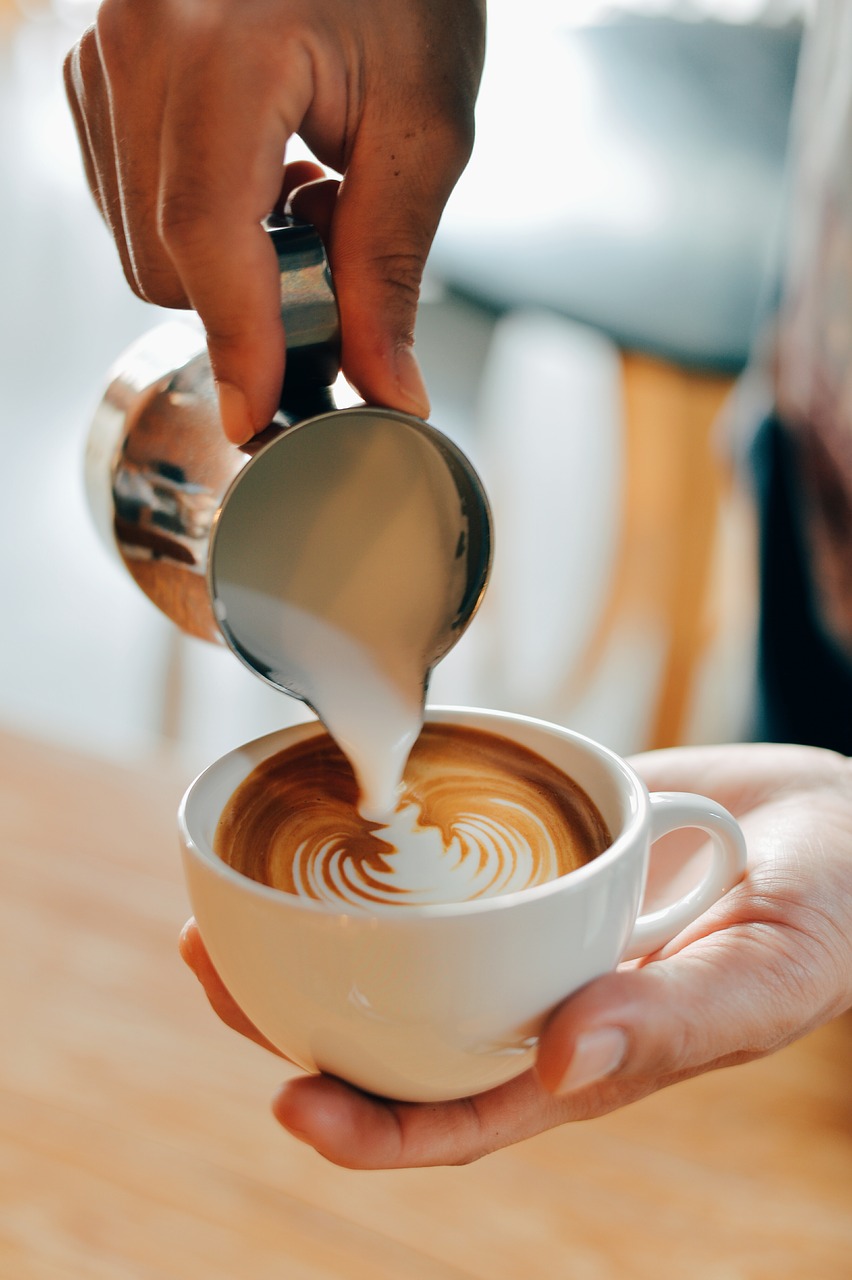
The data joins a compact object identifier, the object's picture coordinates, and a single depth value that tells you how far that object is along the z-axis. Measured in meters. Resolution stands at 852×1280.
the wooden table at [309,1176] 0.56
